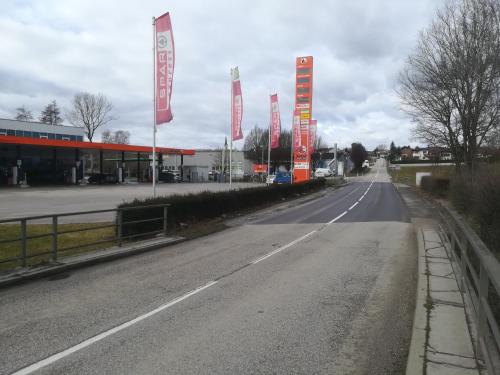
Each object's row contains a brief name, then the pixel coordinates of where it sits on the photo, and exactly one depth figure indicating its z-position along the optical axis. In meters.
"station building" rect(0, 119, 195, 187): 45.91
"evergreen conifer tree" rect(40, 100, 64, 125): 84.23
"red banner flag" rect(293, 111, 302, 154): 40.56
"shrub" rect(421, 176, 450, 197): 28.93
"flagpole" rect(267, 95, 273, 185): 33.23
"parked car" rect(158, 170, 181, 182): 66.07
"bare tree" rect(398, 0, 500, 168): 22.69
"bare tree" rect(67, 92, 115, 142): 81.06
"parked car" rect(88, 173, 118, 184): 53.69
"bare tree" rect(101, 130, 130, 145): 104.12
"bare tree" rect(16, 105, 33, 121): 81.12
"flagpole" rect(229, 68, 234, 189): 24.25
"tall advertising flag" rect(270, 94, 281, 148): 33.21
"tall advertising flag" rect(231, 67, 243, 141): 24.50
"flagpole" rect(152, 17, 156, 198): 15.37
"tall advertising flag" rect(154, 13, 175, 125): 15.59
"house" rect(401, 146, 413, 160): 170.25
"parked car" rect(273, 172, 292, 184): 59.41
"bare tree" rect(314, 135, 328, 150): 125.14
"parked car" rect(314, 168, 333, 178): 91.01
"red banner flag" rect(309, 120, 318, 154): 47.31
